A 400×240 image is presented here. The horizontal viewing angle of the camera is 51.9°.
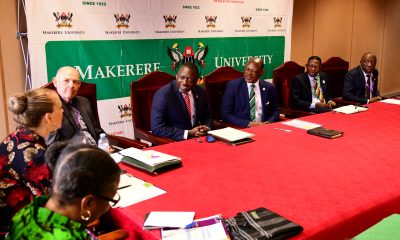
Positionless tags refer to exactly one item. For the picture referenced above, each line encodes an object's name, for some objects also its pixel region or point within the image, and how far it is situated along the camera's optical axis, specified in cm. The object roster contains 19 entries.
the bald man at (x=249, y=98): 384
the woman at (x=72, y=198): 117
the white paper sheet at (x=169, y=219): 158
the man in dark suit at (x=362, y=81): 503
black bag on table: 148
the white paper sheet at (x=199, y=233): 149
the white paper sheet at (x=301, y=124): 319
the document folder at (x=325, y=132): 289
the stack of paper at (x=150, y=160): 216
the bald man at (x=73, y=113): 283
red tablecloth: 171
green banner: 375
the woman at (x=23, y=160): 173
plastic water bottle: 295
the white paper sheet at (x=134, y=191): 183
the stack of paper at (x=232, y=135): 271
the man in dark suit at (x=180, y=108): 327
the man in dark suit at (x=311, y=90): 446
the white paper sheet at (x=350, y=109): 376
